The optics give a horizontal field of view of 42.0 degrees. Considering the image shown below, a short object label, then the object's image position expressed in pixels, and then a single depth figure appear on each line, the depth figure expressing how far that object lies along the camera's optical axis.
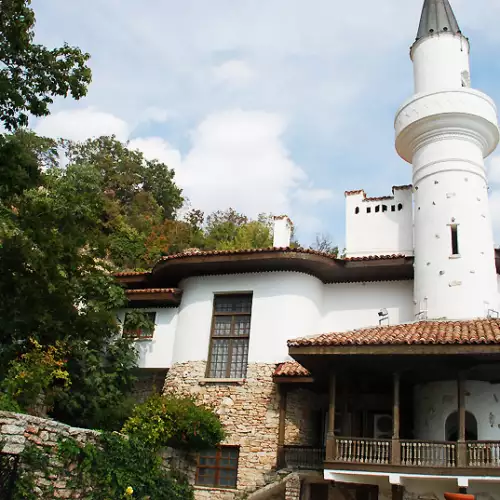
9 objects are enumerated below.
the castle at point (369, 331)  13.05
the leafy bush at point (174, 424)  14.55
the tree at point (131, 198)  32.25
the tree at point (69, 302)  14.27
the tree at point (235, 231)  36.34
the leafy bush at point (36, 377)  13.72
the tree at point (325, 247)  40.53
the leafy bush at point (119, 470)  11.10
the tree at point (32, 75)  11.76
